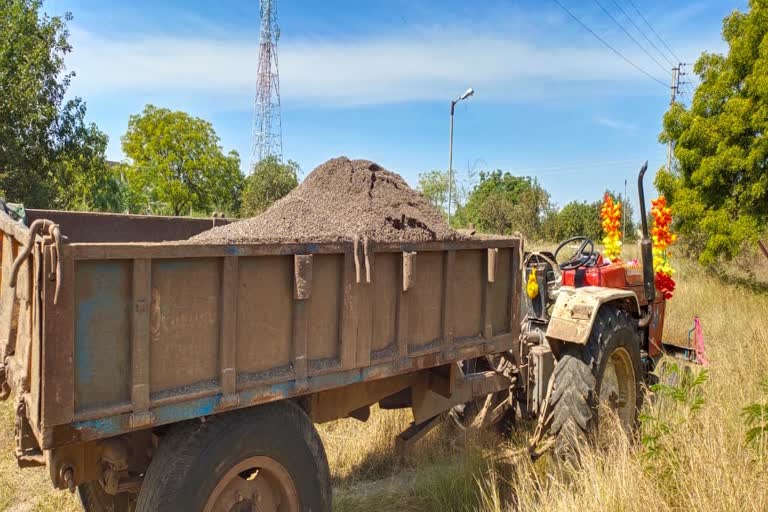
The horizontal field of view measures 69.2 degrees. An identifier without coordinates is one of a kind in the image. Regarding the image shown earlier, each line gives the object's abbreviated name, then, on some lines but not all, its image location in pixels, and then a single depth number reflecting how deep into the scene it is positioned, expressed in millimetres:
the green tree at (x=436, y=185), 37656
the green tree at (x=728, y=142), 11641
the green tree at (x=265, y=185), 24234
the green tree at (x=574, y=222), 32312
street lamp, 20109
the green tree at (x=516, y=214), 30688
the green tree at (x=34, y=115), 9991
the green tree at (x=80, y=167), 11203
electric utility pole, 27375
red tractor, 4211
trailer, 2150
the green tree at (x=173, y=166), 32812
